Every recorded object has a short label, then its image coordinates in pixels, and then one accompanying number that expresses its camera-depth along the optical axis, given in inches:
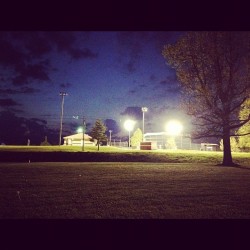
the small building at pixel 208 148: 2772.1
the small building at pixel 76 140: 3954.0
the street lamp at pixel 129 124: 2869.1
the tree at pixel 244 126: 995.1
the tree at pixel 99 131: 3038.9
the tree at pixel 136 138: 2866.4
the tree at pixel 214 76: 933.2
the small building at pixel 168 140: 2662.4
